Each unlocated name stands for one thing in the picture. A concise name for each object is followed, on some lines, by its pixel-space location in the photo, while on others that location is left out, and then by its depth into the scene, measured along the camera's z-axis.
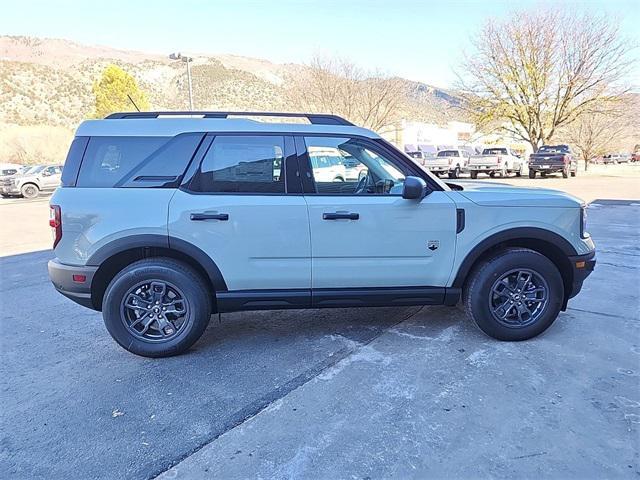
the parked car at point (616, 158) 54.75
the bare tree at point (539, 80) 28.50
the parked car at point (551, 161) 25.02
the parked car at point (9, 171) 20.98
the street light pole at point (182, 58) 19.38
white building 45.63
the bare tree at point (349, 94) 31.53
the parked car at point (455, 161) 25.75
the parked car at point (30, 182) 20.61
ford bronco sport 3.50
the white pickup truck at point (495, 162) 25.41
